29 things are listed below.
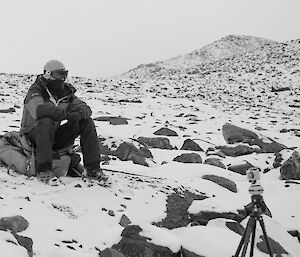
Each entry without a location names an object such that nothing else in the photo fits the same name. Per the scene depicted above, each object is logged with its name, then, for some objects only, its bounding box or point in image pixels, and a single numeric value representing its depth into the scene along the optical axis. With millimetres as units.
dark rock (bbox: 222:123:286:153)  12641
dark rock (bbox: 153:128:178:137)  13414
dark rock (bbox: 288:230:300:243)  6145
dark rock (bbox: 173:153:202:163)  9727
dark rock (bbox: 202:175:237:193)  7945
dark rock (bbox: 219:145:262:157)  11418
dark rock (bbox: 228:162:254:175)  9594
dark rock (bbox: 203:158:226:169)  9703
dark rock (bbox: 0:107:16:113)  14909
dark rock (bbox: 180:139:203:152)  11578
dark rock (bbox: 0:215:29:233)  4460
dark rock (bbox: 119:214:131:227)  5238
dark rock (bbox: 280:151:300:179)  8945
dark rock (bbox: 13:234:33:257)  4074
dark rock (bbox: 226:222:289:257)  5141
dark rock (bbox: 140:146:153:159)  9825
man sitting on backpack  6004
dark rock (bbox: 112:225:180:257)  4547
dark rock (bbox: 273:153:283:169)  9941
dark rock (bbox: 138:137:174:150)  11648
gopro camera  3496
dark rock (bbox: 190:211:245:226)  5828
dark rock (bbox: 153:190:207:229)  5730
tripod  3484
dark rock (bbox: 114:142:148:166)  9039
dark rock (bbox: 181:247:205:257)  4613
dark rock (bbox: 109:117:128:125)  14802
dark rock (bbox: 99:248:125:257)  4172
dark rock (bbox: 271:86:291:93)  27812
